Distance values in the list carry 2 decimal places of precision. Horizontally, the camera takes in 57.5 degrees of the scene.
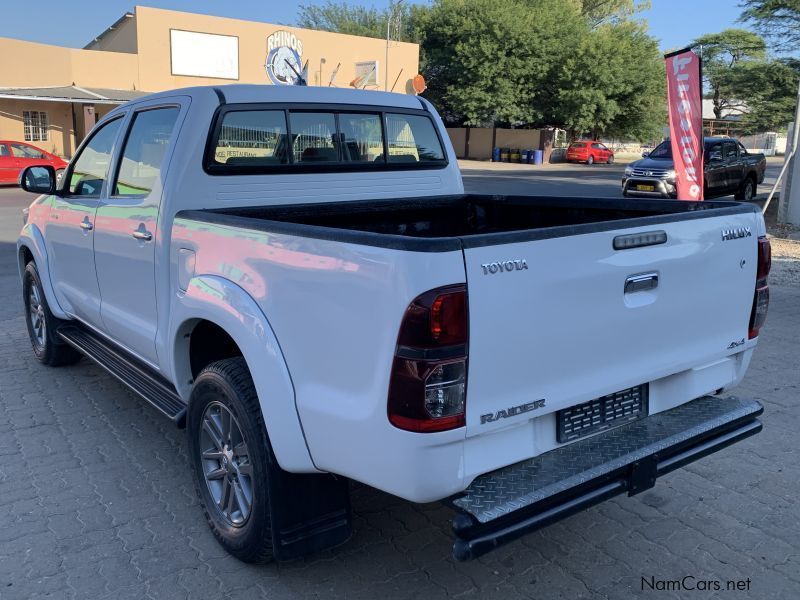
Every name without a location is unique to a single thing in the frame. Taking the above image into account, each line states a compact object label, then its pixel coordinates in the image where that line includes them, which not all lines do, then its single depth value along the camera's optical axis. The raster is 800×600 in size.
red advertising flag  11.34
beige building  31.89
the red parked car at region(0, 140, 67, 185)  21.78
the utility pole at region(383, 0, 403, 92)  42.48
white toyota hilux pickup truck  2.32
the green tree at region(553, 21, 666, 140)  45.31
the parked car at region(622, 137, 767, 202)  18.08
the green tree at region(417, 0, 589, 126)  46.22
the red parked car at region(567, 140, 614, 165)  45.84
